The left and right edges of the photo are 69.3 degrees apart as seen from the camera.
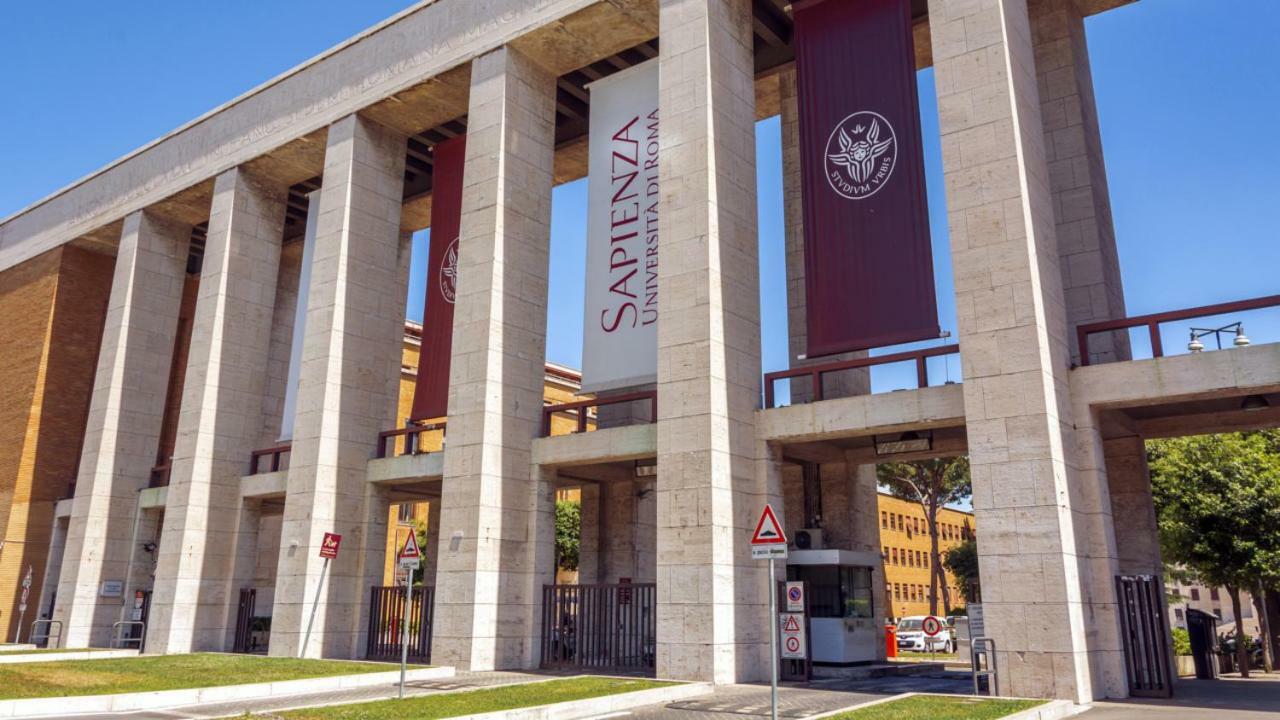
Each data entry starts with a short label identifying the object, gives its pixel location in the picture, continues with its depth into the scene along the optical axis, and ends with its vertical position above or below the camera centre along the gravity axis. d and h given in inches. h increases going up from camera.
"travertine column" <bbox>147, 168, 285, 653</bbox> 1168.8 +236.1
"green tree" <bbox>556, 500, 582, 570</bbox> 2267.5 +154.4
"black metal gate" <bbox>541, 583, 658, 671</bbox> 896.3 -25.6
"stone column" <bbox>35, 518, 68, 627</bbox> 1405.0 +44.9
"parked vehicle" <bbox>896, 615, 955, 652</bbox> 1839.3 -76.0
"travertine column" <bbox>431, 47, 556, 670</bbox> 903.1 +222.9
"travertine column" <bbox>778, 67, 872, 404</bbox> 976.3 +357.4
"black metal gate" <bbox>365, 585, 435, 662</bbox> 1039.6 -23.5
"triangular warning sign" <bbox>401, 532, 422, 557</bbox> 641.4 +32.2
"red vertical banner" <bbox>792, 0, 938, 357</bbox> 780.6 +359.6
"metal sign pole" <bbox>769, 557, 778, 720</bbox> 448.9 -27.4
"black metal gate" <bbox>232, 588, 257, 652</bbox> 1193.4 -30.8
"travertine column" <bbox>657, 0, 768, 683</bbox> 770.8 +209.1
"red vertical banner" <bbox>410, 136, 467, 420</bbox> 1074.7 +363.1
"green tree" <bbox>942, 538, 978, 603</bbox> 2635.3 +109.1
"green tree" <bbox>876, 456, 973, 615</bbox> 2410.2 +316.4
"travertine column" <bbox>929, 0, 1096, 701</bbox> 633.0 +180.7
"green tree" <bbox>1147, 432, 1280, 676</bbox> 1173.1 +114.5
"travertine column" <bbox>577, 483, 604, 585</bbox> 1190.3 +78.3
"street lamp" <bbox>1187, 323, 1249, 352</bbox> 680.4 +192.0
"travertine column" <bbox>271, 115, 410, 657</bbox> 1040.8 +244.8
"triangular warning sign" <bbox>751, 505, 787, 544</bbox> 487.8 +35.0
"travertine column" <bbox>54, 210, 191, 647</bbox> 1293.1 +251.7
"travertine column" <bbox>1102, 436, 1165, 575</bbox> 804.6 +82.6
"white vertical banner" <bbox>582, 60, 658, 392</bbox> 928.3 +361.9
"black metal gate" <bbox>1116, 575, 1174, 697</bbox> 677.3 -25.7
